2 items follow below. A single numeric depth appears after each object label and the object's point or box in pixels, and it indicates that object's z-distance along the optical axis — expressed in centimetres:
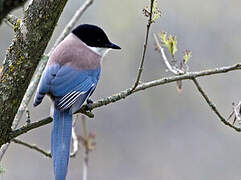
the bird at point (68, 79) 506
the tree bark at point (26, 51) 364
